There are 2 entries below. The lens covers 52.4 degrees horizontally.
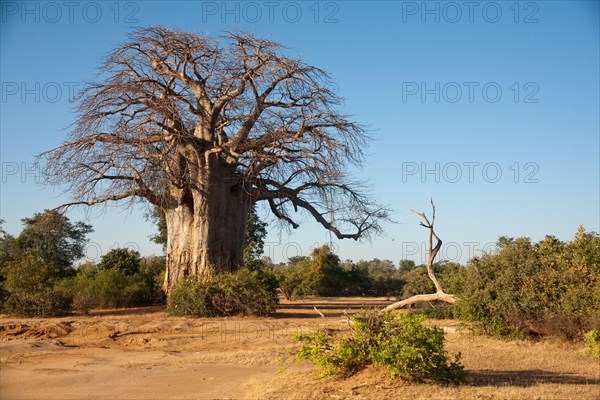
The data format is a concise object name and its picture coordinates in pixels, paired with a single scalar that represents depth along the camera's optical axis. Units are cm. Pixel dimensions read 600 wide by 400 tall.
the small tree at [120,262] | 2238
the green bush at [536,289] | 1095
